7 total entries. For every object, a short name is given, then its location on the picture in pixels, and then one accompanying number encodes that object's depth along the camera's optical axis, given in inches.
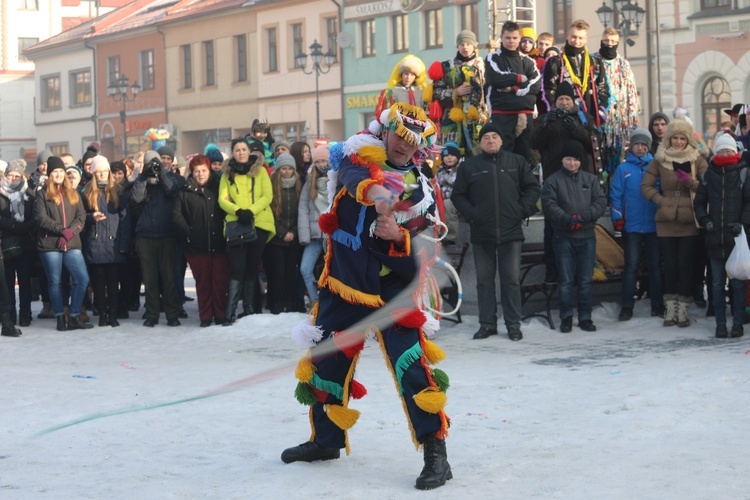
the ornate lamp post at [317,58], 1496.1
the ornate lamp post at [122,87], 1685.5
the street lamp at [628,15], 1037.9
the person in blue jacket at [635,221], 489.1
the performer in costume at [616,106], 543.2
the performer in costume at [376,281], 248.7
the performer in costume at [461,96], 540.1
